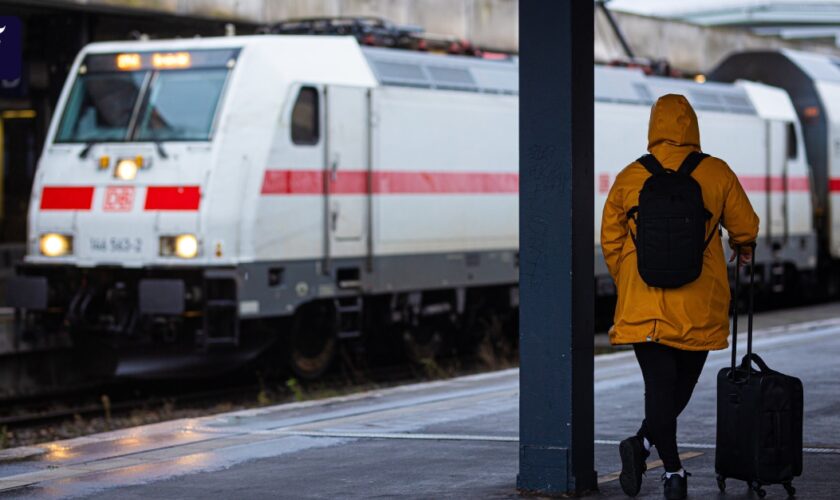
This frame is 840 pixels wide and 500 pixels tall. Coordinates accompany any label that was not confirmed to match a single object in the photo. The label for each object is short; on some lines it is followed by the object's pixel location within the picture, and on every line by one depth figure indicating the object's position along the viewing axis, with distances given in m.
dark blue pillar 14.61
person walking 14.11
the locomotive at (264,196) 29.98
